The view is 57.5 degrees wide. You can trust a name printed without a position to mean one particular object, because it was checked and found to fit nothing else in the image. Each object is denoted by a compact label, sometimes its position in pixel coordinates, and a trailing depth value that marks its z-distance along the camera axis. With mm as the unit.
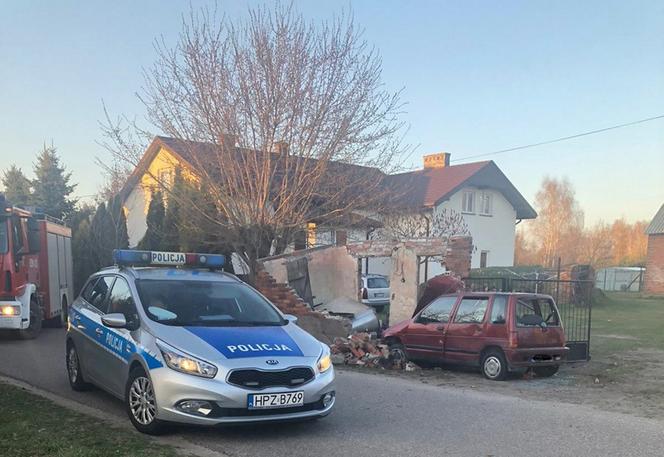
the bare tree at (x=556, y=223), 62375
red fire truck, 12203
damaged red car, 9828
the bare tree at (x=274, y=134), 14953
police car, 5406
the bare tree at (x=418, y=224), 19938
